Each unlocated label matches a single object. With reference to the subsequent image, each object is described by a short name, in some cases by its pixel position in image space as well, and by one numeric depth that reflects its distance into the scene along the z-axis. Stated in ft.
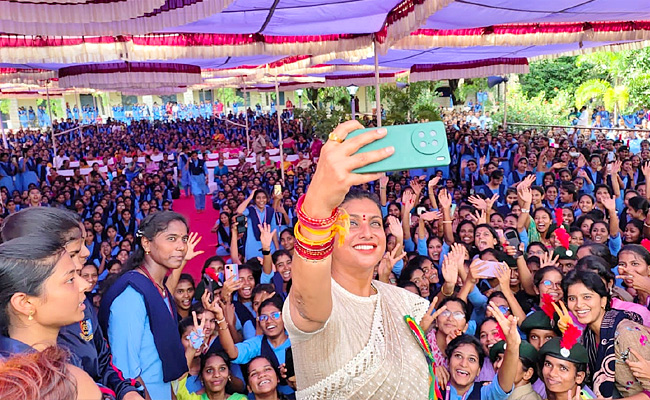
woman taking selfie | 3.02
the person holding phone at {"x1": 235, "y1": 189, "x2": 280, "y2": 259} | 17.63
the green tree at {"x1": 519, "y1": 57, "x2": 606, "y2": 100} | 65.77
